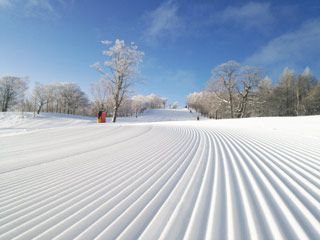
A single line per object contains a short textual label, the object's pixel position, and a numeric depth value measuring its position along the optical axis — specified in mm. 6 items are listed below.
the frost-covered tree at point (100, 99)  37203
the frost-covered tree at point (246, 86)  24355
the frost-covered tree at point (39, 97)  44941
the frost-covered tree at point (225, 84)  25594
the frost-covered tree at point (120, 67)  21062
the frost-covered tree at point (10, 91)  39353
